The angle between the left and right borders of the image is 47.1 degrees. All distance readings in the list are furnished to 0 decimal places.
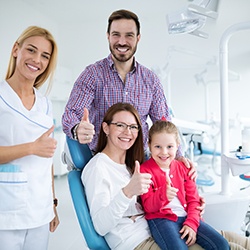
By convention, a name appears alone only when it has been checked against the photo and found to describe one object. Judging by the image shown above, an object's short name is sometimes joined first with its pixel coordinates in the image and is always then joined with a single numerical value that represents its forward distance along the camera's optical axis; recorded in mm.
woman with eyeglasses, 1007
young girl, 1093
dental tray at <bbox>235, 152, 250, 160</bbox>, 1383
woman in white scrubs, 1016
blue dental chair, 1100
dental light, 1298
